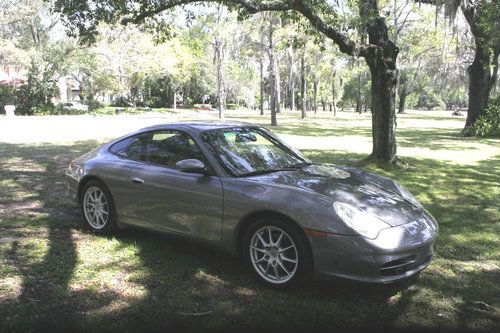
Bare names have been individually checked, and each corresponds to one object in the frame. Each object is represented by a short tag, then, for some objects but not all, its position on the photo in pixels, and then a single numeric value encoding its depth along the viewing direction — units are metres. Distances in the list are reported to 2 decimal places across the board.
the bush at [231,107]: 78.72
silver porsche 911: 3.79
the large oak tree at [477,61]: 16.11
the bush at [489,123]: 20.83
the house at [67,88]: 65.01
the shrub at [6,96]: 43.60
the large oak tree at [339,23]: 10.22
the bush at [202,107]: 68.34
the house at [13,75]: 43.12
